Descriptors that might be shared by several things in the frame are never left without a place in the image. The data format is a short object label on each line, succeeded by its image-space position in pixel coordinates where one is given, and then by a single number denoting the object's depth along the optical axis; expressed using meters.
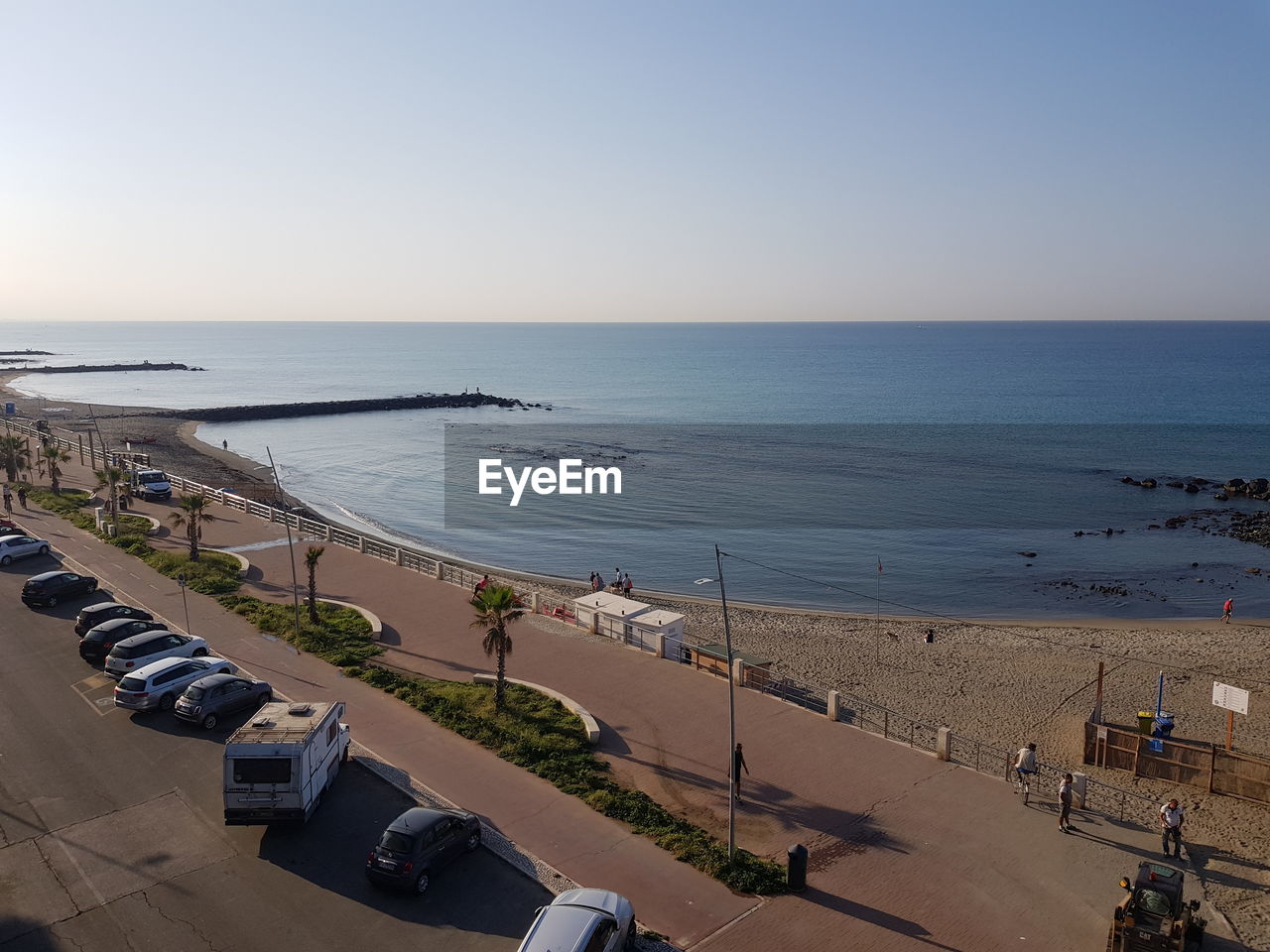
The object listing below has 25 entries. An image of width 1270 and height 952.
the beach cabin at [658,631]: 25.64
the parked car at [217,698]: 19.39
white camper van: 15.08
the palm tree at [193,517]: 33.12
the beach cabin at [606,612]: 27.17
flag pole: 33.98
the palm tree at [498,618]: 20.95
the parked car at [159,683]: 19.98
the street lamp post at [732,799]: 14.87
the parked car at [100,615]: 24.52
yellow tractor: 12.39
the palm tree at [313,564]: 27.33
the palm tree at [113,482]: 37.34
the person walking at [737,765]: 15.71
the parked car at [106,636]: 22.92
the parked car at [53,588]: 27.52
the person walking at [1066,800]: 16.50
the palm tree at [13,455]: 45.59
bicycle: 17.73
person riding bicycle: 17.98
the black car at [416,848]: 13.57
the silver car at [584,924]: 11.22
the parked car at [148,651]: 21.77
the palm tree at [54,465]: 45.78
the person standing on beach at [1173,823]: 15.76
